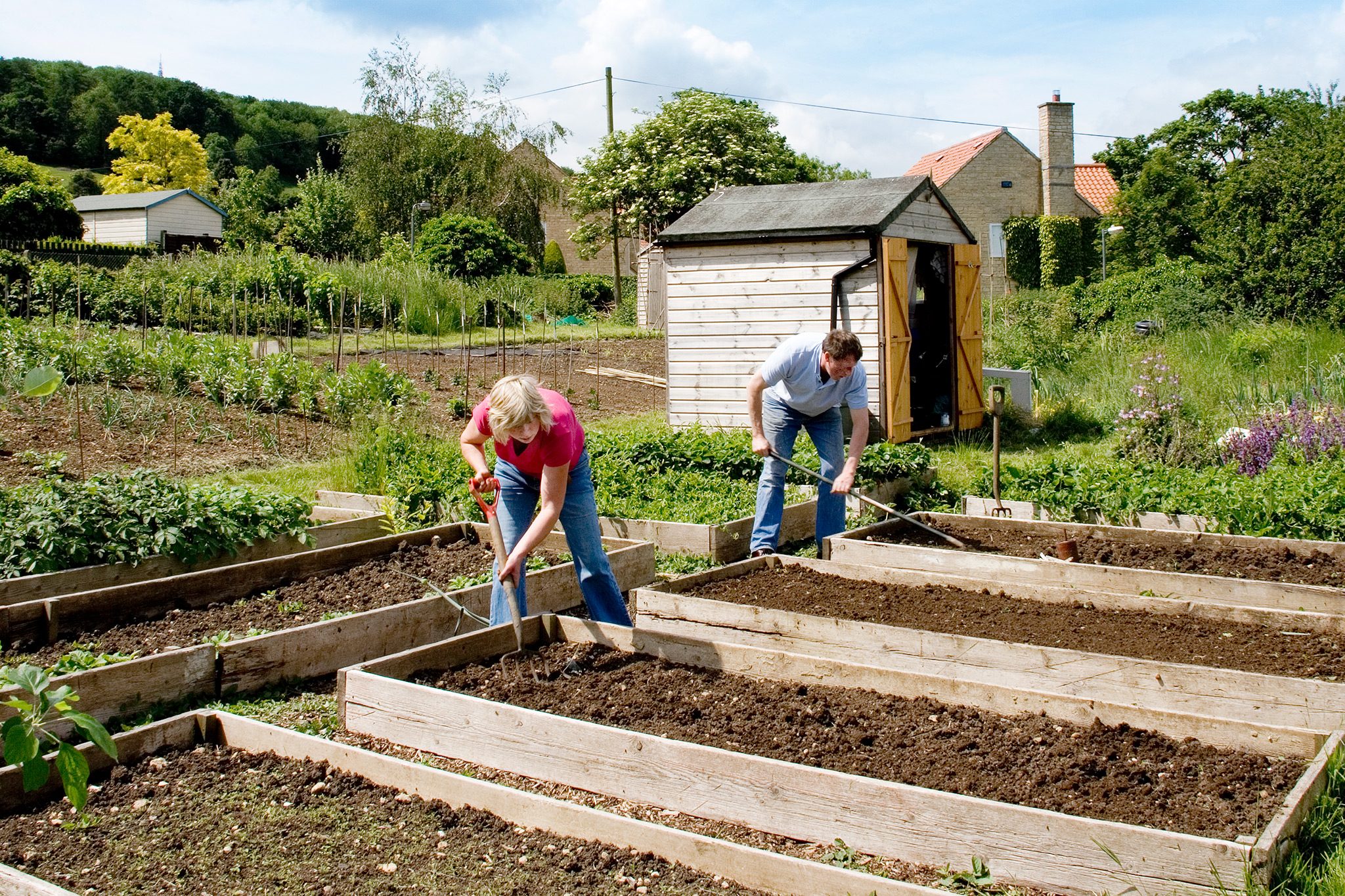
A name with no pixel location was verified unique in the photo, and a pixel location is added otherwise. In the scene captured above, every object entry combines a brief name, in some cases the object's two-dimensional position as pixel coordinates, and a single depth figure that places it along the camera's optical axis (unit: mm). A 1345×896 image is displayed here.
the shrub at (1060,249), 40688
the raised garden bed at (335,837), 3248
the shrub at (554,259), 44656
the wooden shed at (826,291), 11273
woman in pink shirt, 4707
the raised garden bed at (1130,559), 5844
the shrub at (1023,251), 41062
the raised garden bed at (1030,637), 4234
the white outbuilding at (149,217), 43688
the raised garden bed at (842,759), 3059
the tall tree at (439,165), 37750
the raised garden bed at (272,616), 4828
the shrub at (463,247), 26625
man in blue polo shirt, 6926
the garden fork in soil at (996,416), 8023
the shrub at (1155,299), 18672
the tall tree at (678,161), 28219
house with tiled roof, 41938
